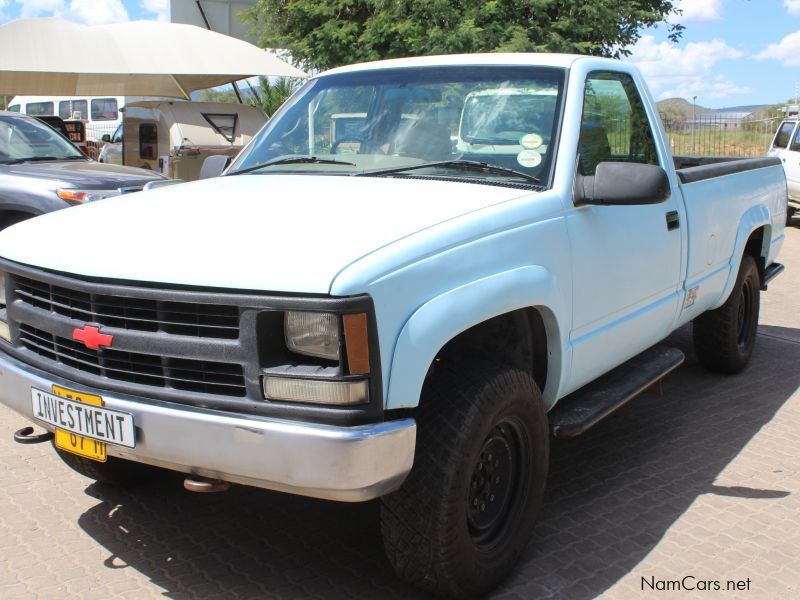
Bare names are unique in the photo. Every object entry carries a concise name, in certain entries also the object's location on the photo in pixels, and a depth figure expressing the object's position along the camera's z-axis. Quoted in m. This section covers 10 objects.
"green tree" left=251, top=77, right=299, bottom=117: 22.05
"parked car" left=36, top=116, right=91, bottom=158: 20.27
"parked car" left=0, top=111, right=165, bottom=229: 7.53
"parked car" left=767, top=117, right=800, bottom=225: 15.48
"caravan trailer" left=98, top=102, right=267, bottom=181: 13.17
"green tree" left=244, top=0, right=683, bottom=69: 17.03
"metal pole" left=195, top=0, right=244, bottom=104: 16.23
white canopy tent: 12.40
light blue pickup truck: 2.61
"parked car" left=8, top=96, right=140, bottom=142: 30.42
